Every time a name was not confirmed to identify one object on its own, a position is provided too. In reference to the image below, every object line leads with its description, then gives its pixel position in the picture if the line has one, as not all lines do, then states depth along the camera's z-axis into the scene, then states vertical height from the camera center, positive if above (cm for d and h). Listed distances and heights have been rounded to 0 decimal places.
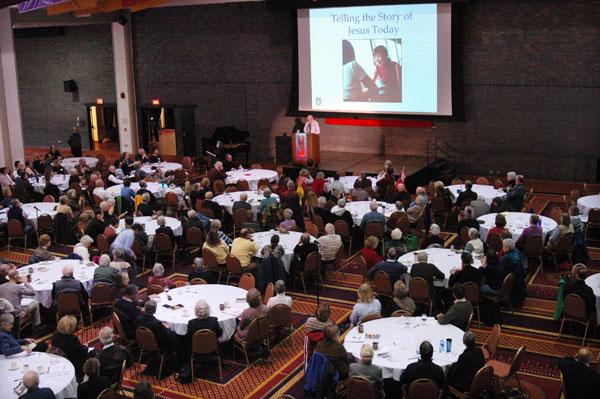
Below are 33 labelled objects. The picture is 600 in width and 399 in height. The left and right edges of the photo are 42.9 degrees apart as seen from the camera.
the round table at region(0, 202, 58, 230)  1690 -269
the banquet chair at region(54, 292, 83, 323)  1188 -329
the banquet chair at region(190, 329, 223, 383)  1013 -337
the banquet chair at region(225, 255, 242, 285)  1310 -305
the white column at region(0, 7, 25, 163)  2311 -14
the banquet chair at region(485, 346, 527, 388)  922 -357
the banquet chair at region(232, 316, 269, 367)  1050 -343
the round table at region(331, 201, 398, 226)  1566 -262
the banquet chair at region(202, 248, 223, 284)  1352 -307
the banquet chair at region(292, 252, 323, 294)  1317 -312
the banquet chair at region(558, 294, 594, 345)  1092 -330
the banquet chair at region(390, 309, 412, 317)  1036 -311
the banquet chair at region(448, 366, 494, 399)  861 -341
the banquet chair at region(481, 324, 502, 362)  955 -324
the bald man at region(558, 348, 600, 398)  852 -332
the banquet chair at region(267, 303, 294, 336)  1085 -325
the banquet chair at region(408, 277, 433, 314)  1170 -318
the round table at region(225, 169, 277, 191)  1981 -236
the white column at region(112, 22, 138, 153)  2886 +8
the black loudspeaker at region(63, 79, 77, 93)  3139 +22
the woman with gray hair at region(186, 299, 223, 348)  1030 -313
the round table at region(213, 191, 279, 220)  1691 -255
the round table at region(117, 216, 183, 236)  1508 -274
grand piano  2566 -186
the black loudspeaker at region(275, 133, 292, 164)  2403 -200
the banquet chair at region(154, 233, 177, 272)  1469 -300
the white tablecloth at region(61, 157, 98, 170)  2352 -222
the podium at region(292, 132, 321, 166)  2259 -187
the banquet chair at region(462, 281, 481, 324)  1147 -315
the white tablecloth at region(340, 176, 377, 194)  1836 -244
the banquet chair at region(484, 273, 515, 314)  1162 -323
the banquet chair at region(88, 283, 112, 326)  1208 -322
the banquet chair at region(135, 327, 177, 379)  1020 -336
